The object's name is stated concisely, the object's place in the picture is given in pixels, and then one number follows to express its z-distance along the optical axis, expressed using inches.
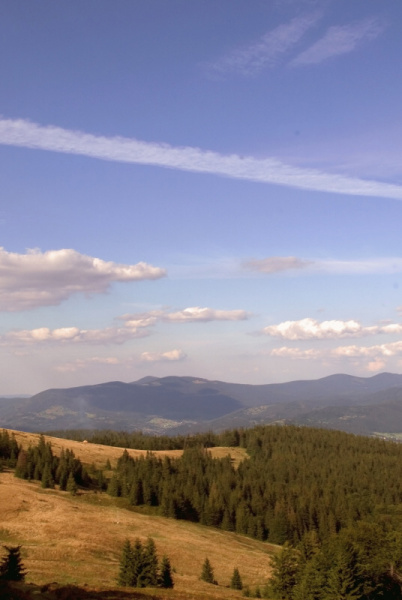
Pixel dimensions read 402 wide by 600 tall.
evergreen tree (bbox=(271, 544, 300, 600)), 2541.8
